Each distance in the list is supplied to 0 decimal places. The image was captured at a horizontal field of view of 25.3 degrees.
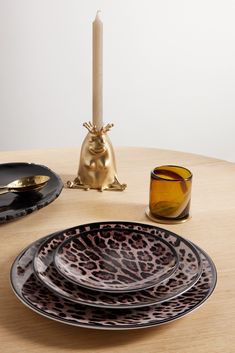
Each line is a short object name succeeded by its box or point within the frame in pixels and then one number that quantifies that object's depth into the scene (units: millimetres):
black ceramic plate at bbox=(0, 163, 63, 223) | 966
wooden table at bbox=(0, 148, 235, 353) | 638
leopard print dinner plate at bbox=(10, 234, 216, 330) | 644
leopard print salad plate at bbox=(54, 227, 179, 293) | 763
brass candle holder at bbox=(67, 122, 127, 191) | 1147
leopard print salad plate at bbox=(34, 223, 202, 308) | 685
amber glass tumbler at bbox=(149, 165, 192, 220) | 983
